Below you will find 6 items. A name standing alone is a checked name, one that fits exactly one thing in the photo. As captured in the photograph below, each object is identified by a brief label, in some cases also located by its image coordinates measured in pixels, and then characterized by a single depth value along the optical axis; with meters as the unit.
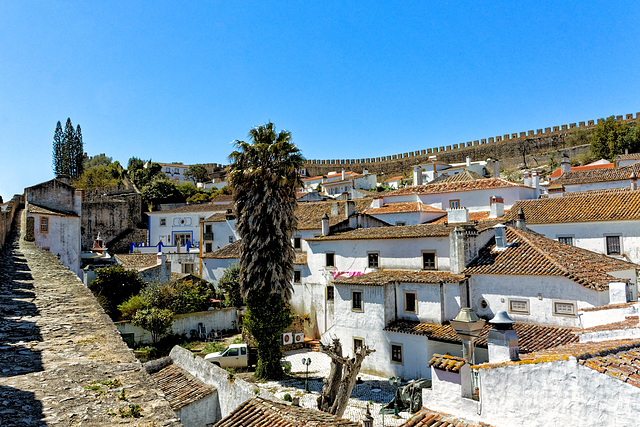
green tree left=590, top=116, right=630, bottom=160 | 58.38
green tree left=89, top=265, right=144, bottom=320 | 27.34
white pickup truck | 22.52
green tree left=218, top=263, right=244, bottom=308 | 31.41
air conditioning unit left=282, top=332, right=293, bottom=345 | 27.42
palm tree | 21.56
